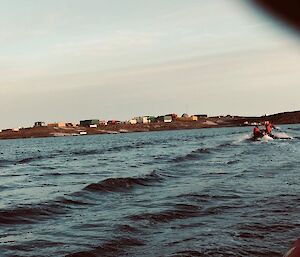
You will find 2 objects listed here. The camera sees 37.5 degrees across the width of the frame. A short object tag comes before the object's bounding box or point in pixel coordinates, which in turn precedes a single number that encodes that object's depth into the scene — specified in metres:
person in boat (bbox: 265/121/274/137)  51.85
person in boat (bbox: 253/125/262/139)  51.17
